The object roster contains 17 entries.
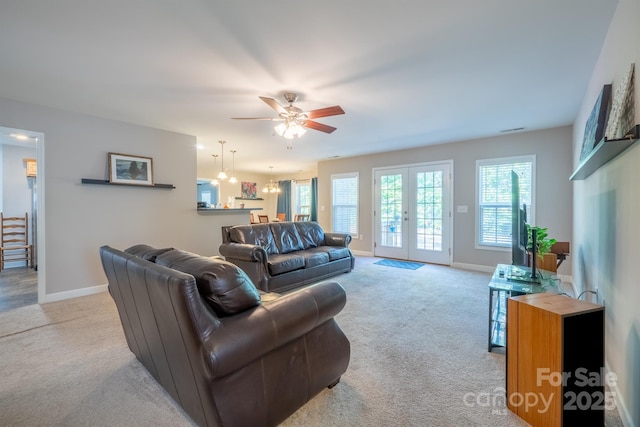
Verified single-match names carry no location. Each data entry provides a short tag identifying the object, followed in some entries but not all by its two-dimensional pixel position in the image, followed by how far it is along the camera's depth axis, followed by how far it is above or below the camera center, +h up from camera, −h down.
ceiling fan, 2.80 +0.99
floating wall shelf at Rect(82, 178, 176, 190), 3.57 +0.35
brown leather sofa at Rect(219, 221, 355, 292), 3.51 -0.66
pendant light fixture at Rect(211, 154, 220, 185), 6.65 +1.29
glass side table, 2.06 -0.59
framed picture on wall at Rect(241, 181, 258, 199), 9.31 +0.67
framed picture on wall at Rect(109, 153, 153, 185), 3.81 +0.57
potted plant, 2.73 -0.44
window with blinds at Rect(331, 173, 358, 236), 6.74 +0.17
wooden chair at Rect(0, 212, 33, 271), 5.02 -0.59
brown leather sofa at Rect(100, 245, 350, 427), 1.12 -0.60
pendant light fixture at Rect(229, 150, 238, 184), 6.19 +1.28
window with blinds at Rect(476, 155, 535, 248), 4.50 +0.26
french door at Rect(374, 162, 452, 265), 5.36 -0.06
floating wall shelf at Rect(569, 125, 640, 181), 1.32 +0.34
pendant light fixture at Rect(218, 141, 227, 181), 5.26 +1.27
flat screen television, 2.32 -0.29
